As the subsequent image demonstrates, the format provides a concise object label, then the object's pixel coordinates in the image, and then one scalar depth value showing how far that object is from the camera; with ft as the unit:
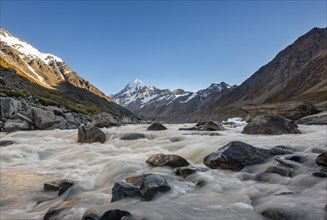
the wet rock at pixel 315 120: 78.89
